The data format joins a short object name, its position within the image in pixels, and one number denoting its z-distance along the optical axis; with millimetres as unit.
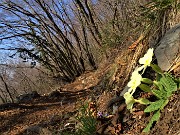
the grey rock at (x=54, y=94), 4892
